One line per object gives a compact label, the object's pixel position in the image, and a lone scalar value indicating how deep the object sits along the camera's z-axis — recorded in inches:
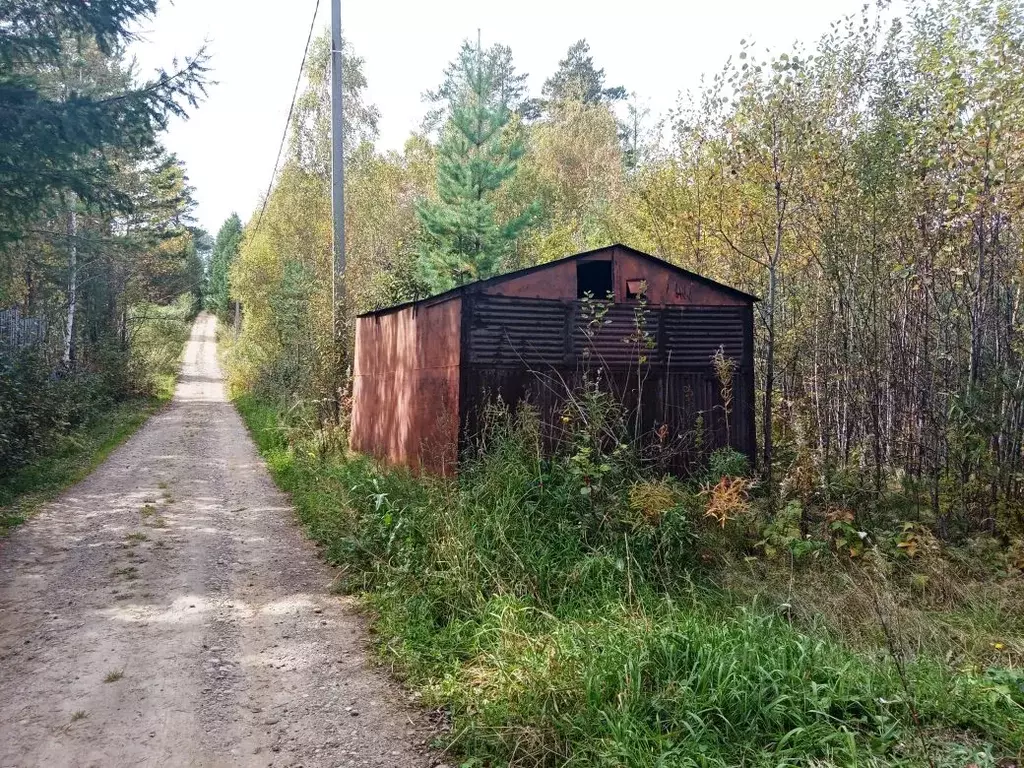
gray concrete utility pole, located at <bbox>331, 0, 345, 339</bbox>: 476.4
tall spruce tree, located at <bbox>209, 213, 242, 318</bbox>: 2114.9
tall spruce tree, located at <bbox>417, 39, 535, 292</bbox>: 708.7
